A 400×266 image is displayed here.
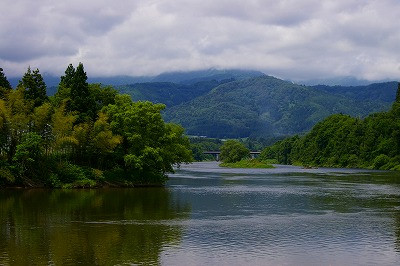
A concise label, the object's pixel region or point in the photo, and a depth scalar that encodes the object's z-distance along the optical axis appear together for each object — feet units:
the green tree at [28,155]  230.27
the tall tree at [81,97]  268.00
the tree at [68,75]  292.43
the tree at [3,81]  271.69
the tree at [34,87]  265.58
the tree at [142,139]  260.83
